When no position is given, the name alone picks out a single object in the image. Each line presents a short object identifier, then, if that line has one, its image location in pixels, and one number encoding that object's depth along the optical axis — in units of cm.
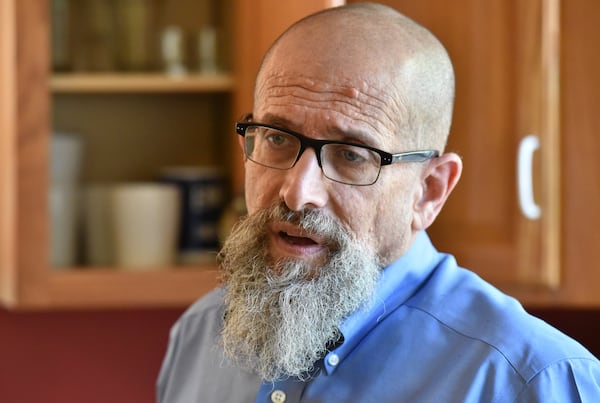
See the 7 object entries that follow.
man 218
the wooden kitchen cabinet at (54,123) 259
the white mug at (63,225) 263
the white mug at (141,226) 268
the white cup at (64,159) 264
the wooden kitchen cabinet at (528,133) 254
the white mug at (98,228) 268
